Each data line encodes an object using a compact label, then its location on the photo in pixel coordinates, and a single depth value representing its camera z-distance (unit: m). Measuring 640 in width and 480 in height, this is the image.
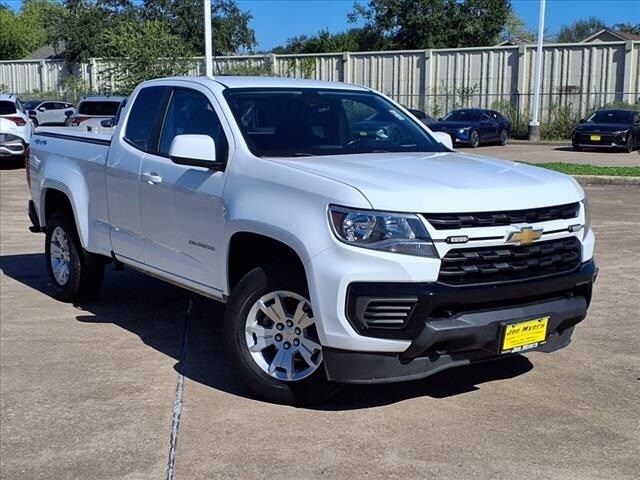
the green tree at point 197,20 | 55.00
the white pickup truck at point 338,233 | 4.26
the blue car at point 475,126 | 31.08
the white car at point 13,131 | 20.02
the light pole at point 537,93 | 33.94
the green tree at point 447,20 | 56.28
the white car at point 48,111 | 31.74
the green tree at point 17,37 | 75.38
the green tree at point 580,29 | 108.25
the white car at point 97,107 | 23.17
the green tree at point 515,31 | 64.03
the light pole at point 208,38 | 22.64
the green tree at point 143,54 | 30.59
